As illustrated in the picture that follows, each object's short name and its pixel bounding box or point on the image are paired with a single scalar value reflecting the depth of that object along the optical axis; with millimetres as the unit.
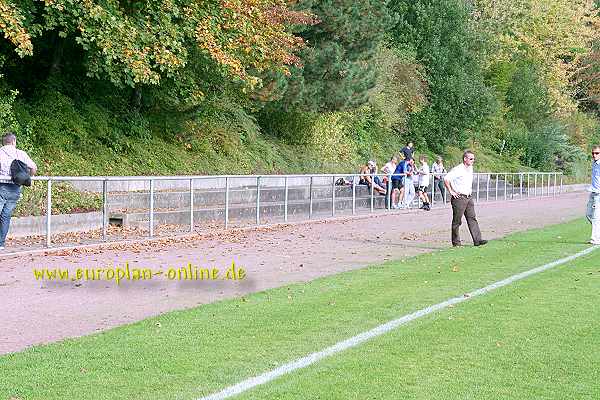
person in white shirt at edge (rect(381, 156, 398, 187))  31258
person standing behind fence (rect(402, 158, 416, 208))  31703
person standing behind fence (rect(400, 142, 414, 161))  32438
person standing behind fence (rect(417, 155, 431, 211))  32219
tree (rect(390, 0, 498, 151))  49969
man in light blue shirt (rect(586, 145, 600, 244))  19609
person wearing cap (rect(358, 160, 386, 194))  29578
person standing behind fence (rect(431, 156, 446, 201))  35219
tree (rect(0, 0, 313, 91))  19578
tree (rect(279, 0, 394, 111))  31984
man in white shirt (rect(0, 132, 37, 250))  15547
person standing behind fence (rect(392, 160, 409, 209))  31266
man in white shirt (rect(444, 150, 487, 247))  18969
